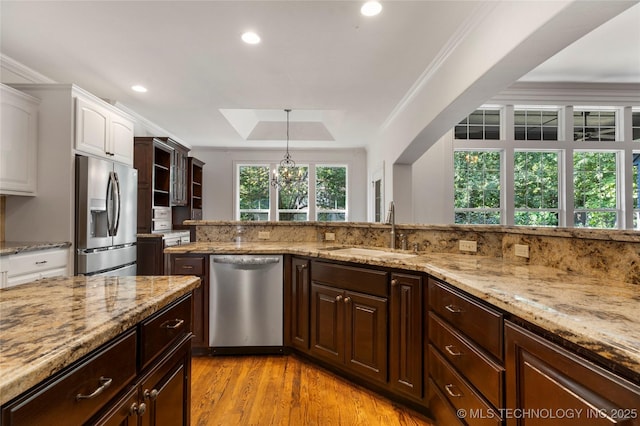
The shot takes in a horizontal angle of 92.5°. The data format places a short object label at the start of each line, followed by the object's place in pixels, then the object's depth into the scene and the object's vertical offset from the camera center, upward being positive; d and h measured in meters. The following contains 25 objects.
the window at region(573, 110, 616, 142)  4.65 +1.36
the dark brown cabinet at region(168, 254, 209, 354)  2.58 -0.65
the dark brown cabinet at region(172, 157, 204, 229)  6.05 +0.25
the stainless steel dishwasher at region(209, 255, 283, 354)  2.59 -0.77
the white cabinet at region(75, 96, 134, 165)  3.04 +0.89
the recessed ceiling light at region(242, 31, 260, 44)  2.50 +1.47
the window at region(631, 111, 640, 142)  4.66 +1.39
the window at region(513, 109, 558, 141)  4.67 +1.38
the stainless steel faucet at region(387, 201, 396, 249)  2.55 -0.11
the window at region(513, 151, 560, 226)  4.68 +0.41
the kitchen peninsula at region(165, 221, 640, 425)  0.82 -0.40
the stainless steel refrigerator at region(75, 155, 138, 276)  2.95 -0.04
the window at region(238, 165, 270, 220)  7.18 +0.52
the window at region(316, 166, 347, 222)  7.27 +0.48
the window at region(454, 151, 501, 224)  4.72 +0.44
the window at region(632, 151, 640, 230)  4.64 +0.39
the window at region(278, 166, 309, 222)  7.23 +0.33
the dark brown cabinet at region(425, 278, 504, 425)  1.15 -0.63
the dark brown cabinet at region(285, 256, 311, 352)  2.45 -0.73
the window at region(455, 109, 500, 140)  4.68 +1.36
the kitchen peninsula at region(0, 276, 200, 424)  0.58 -0.29
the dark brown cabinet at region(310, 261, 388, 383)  1.97 -0.73
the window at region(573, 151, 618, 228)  4.64 +0.41
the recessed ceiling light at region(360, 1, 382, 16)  2.11 +1.45
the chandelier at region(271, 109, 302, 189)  6.95 +0.95
